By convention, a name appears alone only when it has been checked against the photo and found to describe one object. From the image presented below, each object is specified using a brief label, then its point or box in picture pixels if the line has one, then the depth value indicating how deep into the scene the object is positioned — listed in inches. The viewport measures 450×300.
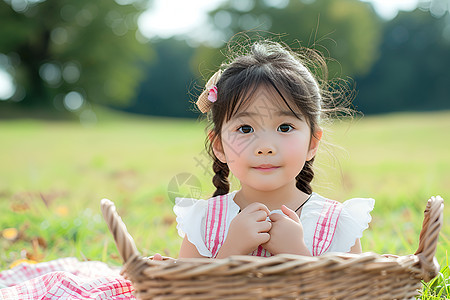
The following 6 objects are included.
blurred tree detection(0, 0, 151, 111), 722.8
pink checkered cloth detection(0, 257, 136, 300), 68.1
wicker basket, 44.5
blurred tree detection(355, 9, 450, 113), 961.5
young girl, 57.9
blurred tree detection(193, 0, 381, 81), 962.1
